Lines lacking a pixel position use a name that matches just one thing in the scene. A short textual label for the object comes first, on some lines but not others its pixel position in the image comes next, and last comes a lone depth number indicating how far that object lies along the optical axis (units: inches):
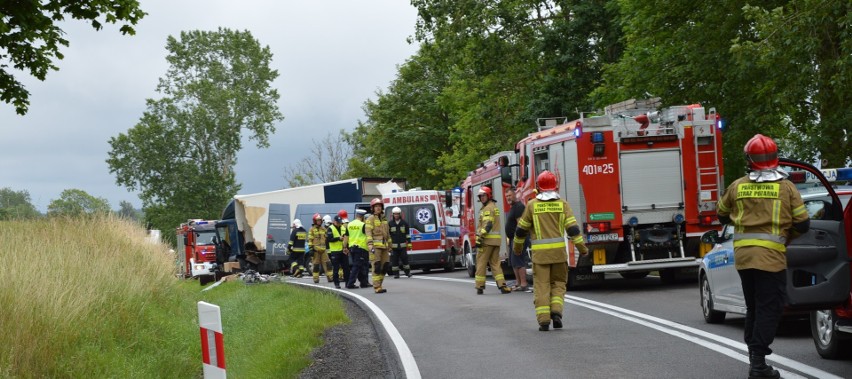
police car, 326.3
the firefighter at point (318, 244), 1074.1
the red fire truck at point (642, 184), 710.5
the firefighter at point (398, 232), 1014.3
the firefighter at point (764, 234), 317.7
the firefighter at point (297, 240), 1173.7
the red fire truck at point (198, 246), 1801.2
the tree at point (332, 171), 3715.1
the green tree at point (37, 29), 691.9
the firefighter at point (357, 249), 890.1
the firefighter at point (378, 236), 878.4
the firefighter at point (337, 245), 944.3
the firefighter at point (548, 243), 485.7
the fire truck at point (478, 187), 876.0
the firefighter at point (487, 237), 749.9
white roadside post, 294.1
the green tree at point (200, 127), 2962.6
